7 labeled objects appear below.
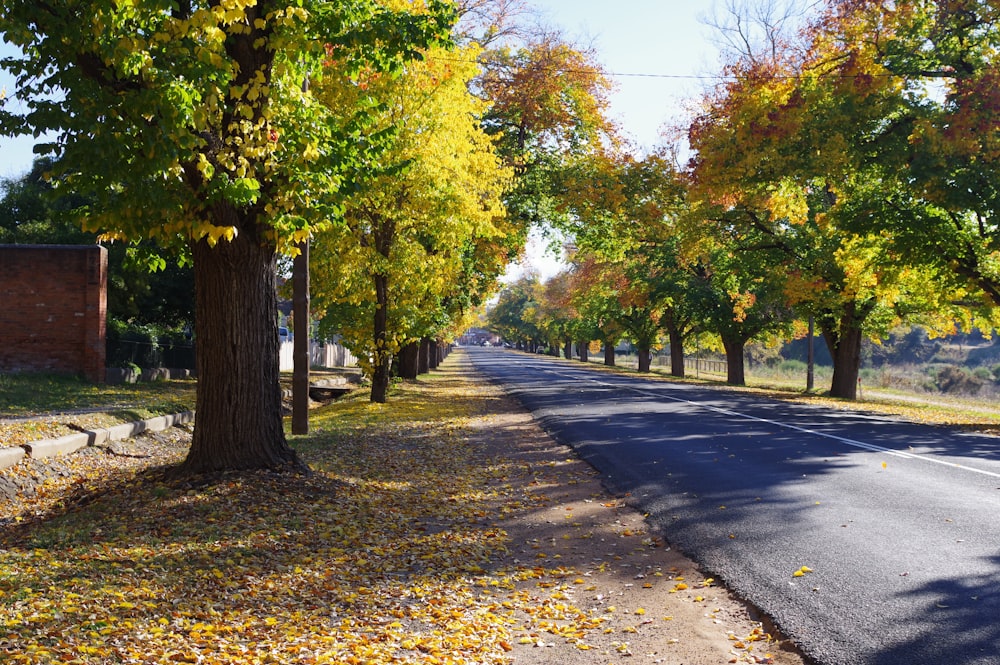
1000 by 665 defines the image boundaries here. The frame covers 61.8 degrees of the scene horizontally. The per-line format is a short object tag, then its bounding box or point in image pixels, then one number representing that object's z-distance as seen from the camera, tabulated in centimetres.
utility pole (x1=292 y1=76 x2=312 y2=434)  1419
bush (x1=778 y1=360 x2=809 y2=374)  8172
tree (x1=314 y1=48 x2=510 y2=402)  1733
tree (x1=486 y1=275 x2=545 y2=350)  11677
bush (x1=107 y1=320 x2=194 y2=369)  2461
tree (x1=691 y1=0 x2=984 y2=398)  1856
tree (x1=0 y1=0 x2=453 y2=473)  700
